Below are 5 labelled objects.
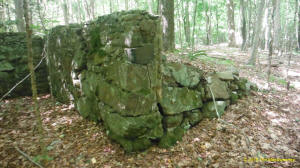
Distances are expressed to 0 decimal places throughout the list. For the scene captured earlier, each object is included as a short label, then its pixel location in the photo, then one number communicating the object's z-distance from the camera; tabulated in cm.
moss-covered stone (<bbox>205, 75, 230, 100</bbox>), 470
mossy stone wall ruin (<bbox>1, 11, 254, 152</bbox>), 307
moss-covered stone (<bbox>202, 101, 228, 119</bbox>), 456
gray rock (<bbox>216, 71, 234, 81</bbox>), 519
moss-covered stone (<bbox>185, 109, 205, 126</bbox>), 416
